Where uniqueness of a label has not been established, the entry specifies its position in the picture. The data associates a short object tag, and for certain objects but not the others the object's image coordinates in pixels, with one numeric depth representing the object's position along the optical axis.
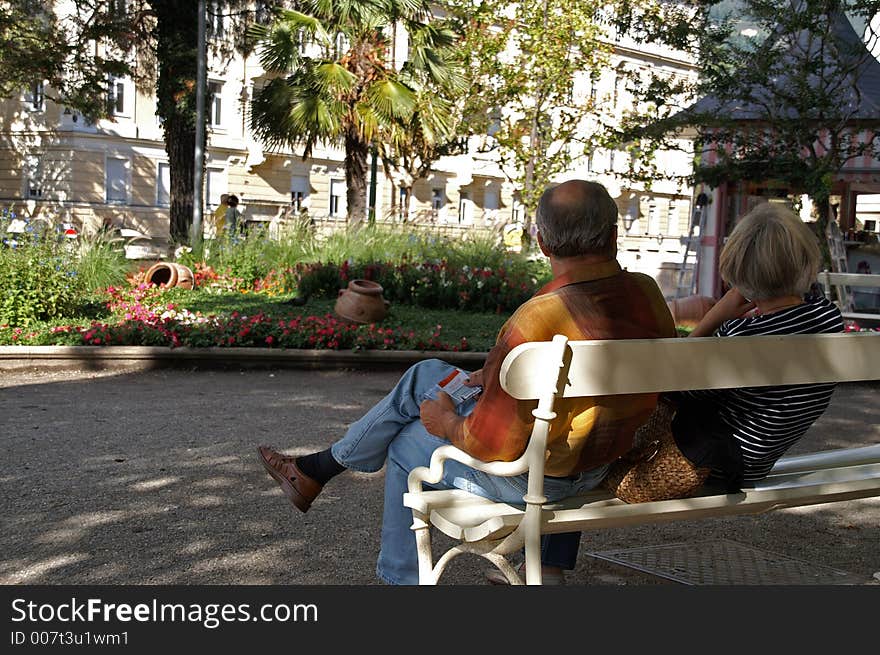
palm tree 23.19
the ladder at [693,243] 22.19
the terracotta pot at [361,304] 11.48
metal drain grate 3.89
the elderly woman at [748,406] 3.04
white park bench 2.54
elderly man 2.79
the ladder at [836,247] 17.03
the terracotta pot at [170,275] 14.44
